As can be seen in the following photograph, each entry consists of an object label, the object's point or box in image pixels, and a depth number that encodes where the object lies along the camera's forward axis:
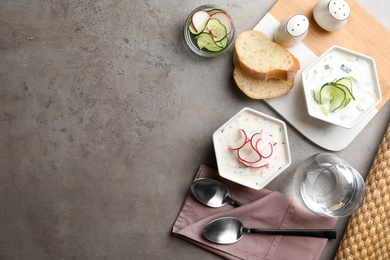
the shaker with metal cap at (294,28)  1.34
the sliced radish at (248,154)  1.33
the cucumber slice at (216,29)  1.39
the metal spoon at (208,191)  1.38
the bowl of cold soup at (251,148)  1.33
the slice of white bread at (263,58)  1.37
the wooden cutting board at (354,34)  1.44
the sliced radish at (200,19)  1.40
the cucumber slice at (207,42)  1.39
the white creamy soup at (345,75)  1.38
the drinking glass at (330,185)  1.37
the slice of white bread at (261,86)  1.39
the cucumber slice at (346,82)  1.37
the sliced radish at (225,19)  1.41
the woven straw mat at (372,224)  1.36
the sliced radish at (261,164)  1.33
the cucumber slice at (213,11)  1.42
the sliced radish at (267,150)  1.34
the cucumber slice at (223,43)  1.39
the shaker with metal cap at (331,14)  1.36
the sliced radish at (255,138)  1.33
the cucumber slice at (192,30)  1.40
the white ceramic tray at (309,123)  1.42
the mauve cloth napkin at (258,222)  1.38
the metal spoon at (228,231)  1.36
